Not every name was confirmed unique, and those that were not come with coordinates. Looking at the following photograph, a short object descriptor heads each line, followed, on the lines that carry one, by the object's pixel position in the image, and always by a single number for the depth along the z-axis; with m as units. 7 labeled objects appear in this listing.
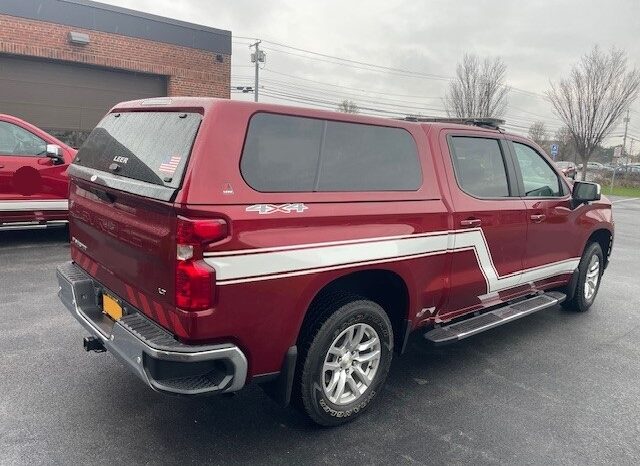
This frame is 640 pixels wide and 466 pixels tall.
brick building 12.52
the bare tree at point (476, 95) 27.34
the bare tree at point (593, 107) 23.11
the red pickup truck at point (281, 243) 2.42
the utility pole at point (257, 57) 31.26
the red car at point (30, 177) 6.90
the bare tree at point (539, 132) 52.52
